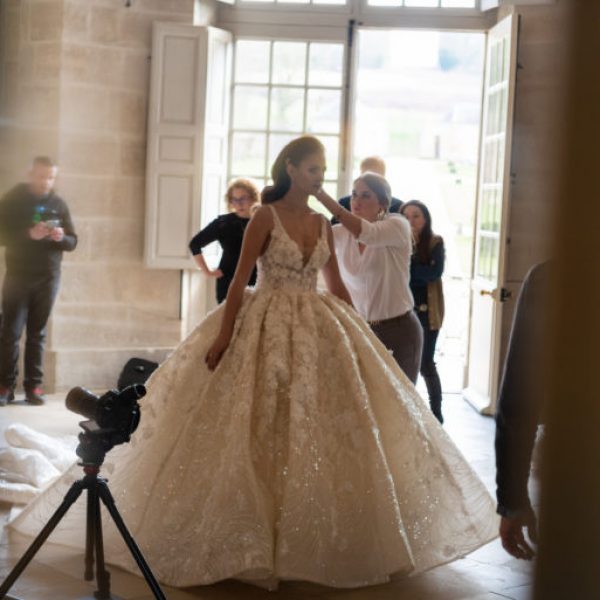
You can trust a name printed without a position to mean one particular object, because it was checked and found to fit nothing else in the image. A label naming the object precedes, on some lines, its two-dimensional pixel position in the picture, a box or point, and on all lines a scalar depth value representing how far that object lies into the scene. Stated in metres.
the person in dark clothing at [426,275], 5.78
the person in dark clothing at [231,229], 5.80
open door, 6.87
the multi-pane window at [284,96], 7.72
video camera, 2.77
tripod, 2.75
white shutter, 7.42
